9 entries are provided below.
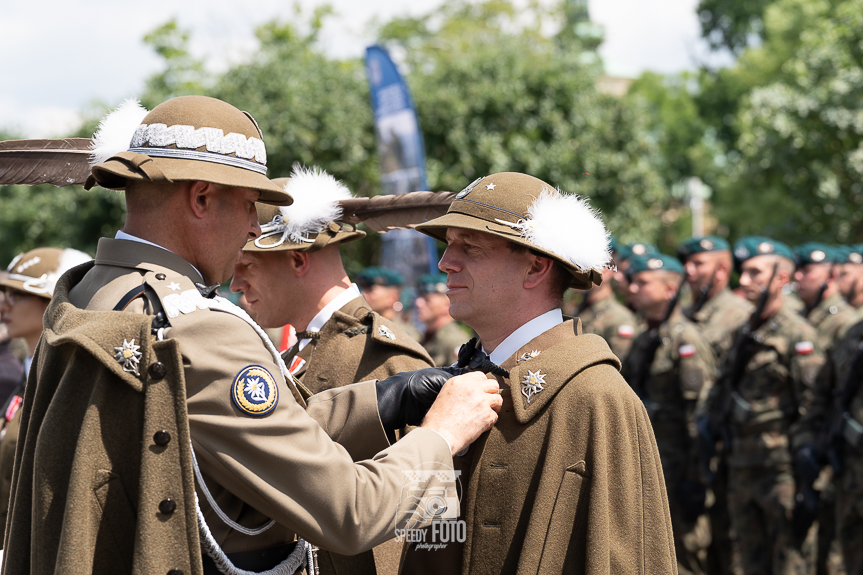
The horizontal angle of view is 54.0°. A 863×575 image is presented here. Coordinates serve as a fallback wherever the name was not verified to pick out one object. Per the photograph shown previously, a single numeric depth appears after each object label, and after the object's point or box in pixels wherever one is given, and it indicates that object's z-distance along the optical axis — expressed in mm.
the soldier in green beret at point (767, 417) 7152
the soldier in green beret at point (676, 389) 7750
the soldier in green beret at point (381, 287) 10477
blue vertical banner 13695
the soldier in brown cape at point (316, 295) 3645
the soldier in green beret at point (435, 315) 11086
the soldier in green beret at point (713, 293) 9000
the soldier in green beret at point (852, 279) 8633
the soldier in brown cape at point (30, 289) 5266
